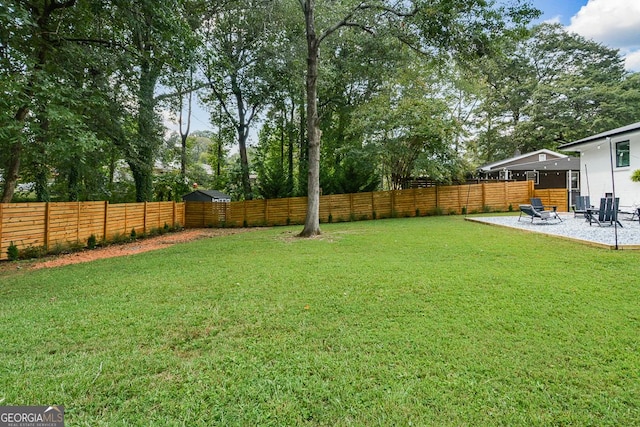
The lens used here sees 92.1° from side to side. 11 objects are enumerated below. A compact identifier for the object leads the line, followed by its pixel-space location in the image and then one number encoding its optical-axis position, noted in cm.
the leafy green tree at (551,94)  2192
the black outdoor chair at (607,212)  838
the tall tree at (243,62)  1551
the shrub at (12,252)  739
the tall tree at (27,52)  563
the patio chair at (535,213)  992
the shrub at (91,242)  974
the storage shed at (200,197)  1742
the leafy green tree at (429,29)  852
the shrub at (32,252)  780
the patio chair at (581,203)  1155
